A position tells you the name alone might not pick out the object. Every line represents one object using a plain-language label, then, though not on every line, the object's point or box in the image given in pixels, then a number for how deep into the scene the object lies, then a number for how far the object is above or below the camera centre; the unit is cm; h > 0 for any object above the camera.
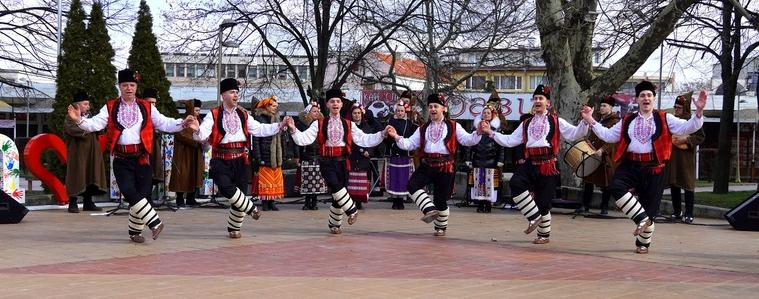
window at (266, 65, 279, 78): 2600 +199
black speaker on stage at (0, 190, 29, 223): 1218 -106
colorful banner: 1322 -51
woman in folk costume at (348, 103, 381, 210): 1484 -55
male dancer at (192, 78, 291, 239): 1061 -12
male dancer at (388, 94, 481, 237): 1132 -28
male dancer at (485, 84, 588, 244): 1073 -37
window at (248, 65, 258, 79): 3827 +280
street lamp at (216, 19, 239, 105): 2271 +282
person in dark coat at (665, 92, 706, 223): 1355 -36
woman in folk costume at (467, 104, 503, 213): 1526 -59
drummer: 1402 -39
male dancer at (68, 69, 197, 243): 1019 -10
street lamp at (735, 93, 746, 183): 3155 -60
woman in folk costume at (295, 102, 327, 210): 1541 -68
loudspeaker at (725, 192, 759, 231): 1244 -106
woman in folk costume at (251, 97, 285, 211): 1477 -38
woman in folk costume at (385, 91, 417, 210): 1547 -41
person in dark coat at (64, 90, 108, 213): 1375 -45
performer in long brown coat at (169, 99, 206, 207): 1516 -52
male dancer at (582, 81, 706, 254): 988 -20
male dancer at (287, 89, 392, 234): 1136 -10
